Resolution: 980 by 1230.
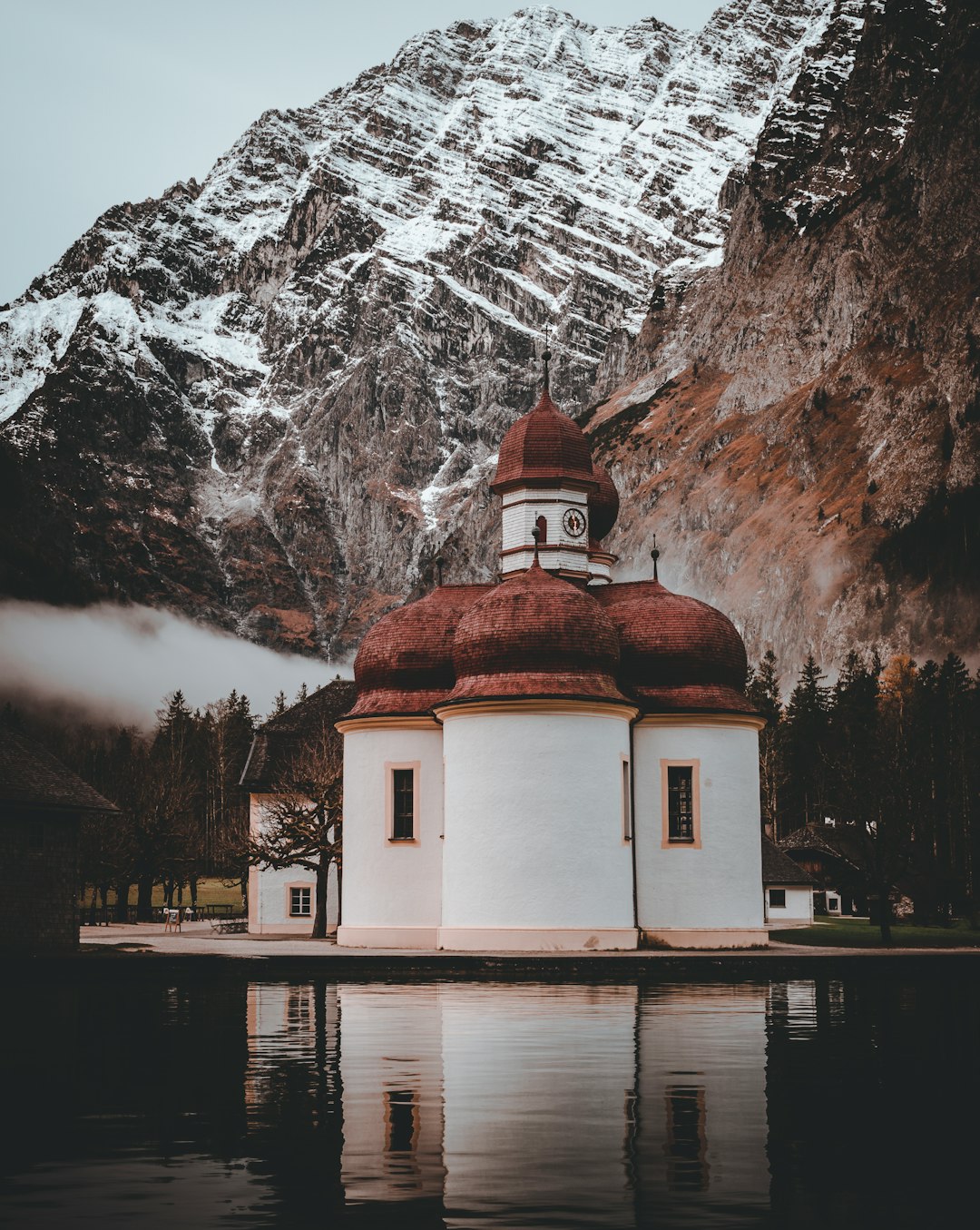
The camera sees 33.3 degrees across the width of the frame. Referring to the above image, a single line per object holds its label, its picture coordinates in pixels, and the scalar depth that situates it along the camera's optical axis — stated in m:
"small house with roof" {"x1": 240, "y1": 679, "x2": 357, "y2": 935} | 56.22
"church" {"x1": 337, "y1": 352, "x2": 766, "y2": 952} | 36.34
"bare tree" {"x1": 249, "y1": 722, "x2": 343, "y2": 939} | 48.44
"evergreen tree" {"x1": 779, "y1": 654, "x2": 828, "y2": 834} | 107.62
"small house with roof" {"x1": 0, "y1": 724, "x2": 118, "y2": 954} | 36.78
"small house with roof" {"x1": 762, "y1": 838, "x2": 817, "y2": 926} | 68.88
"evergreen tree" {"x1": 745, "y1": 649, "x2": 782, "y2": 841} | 97.25
